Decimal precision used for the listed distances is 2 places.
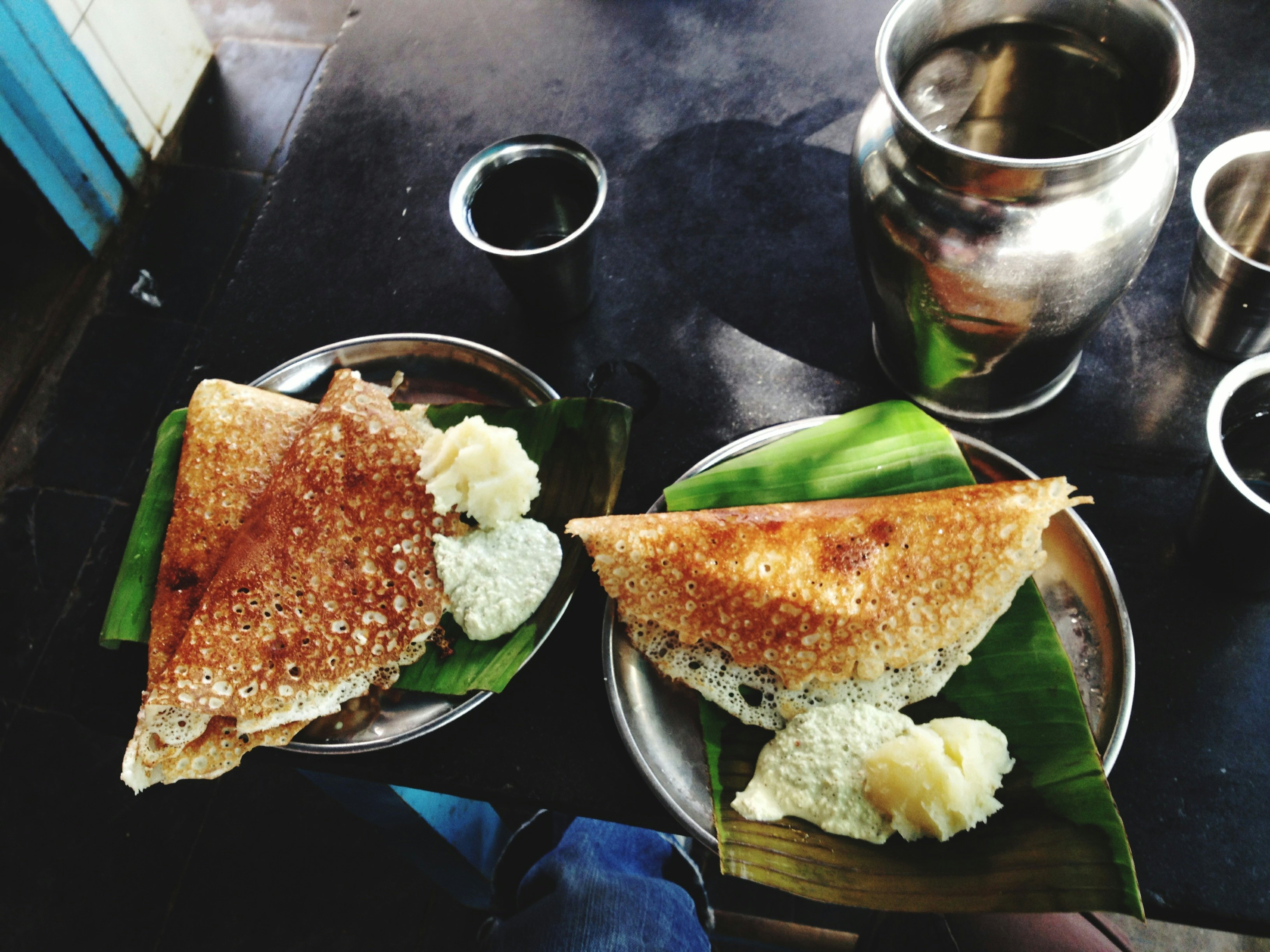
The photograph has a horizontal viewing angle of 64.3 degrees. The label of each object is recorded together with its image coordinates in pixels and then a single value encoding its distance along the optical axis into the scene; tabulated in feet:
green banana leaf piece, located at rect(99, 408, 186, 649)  1.49
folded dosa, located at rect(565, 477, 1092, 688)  1.35
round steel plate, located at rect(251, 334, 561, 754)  1.65
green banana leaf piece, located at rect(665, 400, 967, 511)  1.47
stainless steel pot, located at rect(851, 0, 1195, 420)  1.20
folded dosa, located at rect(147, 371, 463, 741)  1.40
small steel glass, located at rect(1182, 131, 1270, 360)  1.44
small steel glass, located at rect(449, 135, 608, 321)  1.59
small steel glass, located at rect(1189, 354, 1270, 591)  1.29
